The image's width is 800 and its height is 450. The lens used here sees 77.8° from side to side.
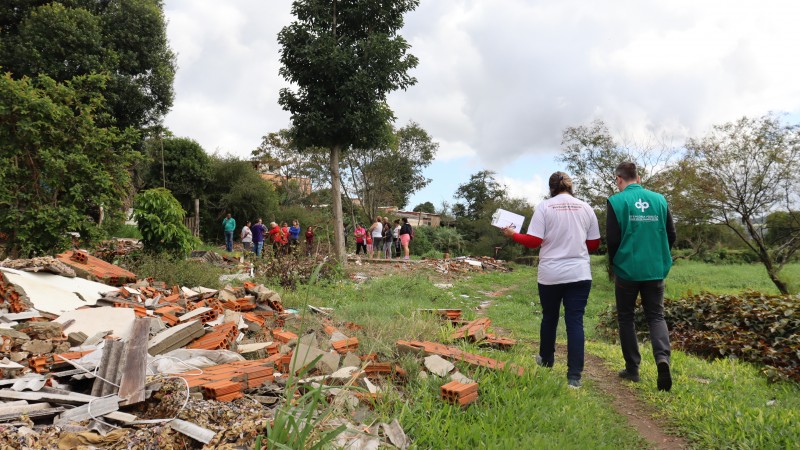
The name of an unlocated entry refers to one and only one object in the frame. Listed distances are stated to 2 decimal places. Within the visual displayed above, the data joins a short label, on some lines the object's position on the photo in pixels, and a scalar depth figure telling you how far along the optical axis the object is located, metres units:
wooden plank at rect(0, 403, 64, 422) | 2.46
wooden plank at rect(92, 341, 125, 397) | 2.90
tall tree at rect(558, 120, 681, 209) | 17.03
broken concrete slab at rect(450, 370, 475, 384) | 3.38
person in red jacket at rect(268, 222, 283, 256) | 13.89
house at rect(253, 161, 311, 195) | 34.59
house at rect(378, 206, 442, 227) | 49.33
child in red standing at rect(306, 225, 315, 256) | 16.13
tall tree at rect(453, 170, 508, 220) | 42.98
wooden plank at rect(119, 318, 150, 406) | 2.76
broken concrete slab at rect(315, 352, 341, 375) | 3.47
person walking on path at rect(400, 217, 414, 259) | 18.92
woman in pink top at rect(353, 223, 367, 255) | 19.72
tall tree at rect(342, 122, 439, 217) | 31.88
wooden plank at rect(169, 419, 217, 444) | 2.40
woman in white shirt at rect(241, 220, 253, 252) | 17.62
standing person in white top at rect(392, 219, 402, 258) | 20.99
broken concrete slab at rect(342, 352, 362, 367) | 3.66
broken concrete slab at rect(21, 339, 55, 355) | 3.71
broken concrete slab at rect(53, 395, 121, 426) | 2.56
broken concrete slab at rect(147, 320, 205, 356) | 3.99
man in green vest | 3.85
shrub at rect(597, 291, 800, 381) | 4.86
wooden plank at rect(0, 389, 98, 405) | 2.69
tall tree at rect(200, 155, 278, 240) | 25.09
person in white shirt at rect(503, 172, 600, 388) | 3.85
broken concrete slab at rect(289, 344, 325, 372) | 3.48
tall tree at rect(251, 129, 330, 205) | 32.91
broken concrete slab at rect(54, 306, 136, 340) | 4.49
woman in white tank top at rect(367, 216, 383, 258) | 19.48
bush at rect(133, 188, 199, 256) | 9.01
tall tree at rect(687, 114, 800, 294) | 12.13
